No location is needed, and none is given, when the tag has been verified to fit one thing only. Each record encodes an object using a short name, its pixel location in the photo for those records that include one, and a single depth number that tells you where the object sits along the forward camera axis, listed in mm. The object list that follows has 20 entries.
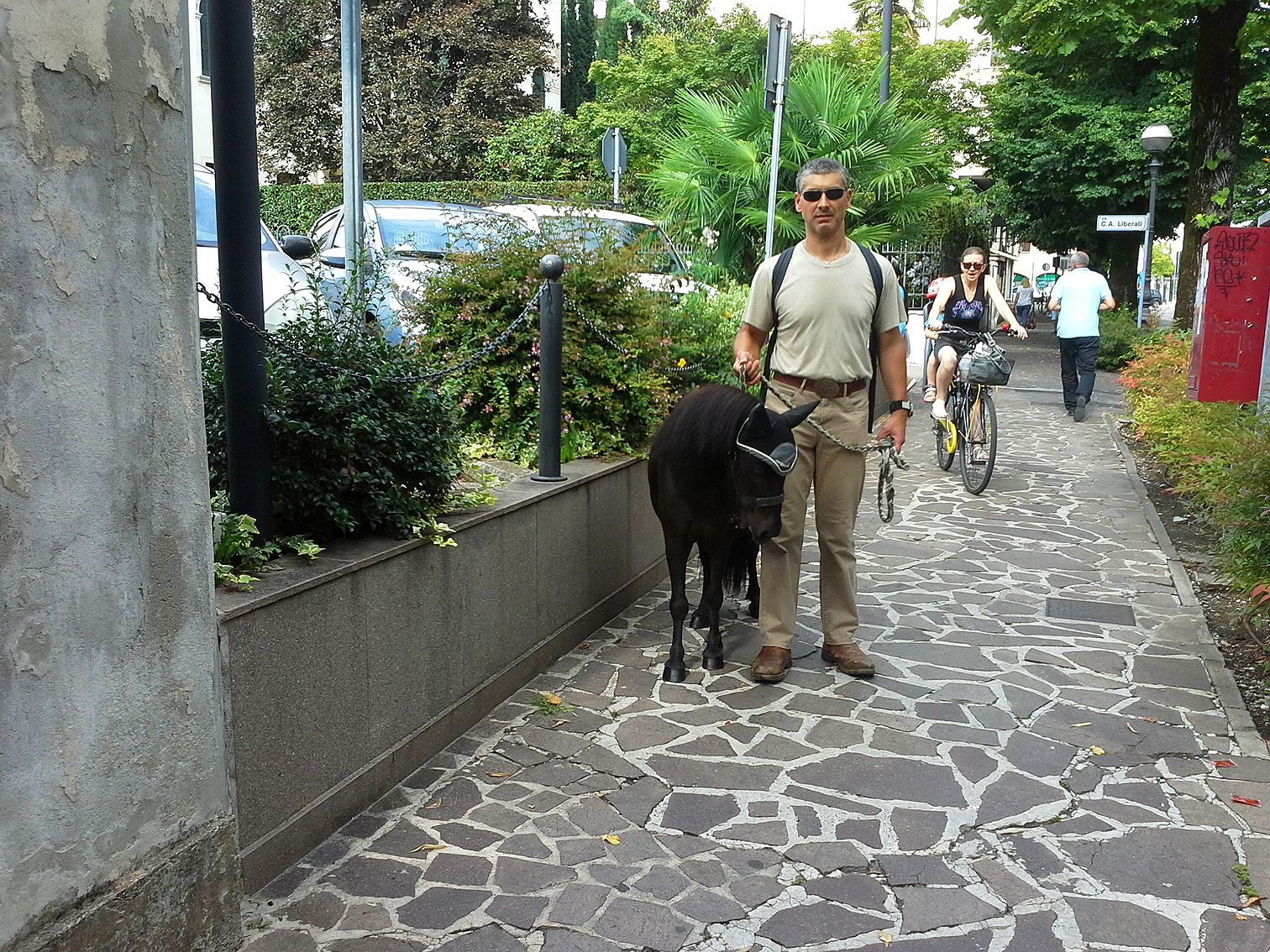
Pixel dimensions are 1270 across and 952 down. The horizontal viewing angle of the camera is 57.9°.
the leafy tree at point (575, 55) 40969
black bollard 5477
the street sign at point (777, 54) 8703
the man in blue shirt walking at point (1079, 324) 14719
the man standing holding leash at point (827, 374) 5145
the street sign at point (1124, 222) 22781
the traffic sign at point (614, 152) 12695
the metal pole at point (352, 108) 6492
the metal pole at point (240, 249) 3529
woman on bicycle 10508
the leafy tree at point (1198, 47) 14453
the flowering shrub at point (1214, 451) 5961
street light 21250
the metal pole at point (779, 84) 8695
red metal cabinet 8023
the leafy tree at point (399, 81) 26328
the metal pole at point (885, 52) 16188
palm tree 12711
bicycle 10133
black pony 4789
